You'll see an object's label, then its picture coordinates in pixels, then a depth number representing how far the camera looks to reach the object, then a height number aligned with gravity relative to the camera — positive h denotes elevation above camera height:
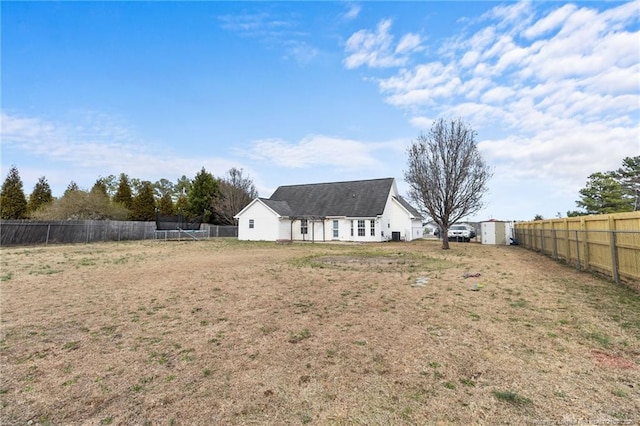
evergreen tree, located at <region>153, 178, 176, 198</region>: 56.71 +8.70
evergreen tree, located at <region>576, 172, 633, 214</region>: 28.80 +3.46
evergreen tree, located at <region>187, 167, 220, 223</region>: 39.25 +4.90
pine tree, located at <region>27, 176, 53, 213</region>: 32.03 +4.09
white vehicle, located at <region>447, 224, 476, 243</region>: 27.92 -0.19
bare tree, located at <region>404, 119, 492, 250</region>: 20.28 +3.99
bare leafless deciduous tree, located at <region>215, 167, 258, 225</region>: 39.97 +5.02
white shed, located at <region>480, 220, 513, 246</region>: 24.52 -0.10
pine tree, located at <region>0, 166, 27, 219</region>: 29.44 +3.52
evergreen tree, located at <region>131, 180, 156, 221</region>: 36.97 +3.45
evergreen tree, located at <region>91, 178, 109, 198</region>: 31.70 +5.21
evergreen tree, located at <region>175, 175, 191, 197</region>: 56.50 +8.95
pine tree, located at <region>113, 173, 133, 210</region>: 36.56 +4.75
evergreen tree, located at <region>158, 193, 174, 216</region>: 40.94 +3.64
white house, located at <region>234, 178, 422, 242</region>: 27.00 +1.39
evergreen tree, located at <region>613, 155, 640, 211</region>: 28.91 +5.29
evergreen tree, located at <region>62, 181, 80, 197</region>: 34.66 +5.56
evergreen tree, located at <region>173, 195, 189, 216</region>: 40.50 +3.64
